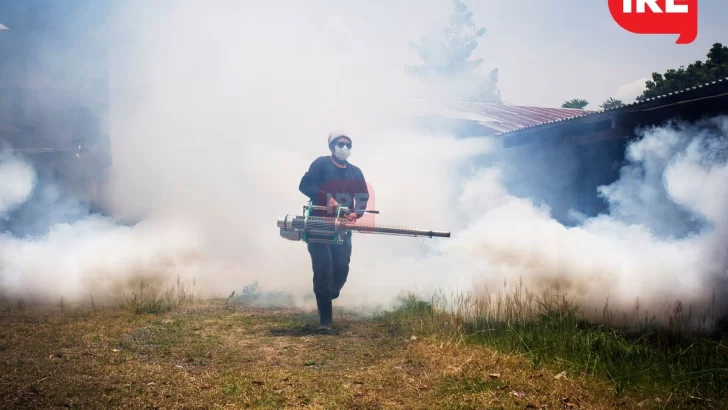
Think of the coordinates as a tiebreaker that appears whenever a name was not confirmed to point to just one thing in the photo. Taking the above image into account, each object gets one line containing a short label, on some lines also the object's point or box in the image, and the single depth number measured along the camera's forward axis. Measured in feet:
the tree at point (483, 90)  146.30
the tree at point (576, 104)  124.16
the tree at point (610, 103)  101.93
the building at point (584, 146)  30.01
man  24.59
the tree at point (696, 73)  70.03
